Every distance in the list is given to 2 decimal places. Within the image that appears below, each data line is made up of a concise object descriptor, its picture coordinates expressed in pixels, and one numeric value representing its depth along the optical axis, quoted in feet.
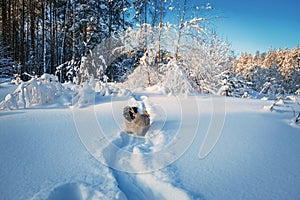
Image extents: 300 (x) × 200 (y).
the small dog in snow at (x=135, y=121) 8.26
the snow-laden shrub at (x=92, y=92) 11.10
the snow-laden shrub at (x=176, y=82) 13.45
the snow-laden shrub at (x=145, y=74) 17.76
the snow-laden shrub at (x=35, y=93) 9.45
